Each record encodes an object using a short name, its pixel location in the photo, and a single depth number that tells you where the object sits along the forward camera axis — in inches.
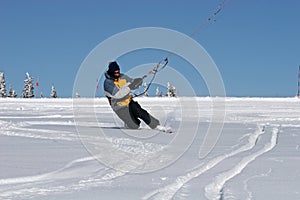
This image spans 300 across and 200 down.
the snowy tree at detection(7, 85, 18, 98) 3430.1
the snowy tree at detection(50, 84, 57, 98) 3548.2
